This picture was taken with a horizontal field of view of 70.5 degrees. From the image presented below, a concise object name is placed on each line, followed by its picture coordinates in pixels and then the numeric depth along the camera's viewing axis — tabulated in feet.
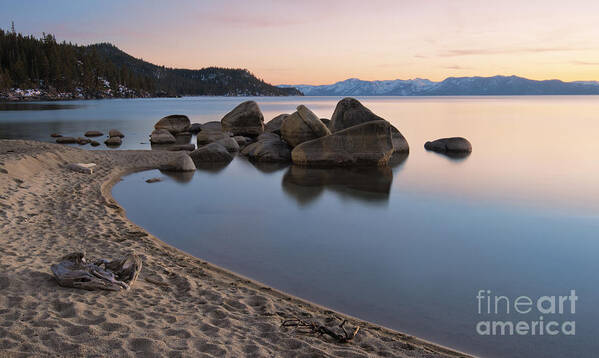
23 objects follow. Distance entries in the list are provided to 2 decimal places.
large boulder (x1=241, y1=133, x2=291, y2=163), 67.97
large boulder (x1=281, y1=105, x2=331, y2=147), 65.67
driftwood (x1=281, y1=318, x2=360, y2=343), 15.96
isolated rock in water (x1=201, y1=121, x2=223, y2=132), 105.81
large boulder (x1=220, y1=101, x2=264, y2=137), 98.22
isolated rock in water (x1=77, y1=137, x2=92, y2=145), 87.06
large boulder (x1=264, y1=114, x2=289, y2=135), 90.67
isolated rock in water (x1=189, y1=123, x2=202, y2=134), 118.22
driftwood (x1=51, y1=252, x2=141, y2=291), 18.26
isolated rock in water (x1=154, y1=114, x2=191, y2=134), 108.99
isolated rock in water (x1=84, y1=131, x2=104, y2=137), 100.22
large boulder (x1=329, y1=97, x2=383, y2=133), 73.10
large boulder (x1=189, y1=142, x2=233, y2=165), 67.26
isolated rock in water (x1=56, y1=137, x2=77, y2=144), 87.20
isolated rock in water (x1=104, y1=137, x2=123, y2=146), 86.79
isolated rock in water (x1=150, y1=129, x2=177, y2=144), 90.27
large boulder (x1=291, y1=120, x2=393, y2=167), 60.18
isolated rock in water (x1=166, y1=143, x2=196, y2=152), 77.51
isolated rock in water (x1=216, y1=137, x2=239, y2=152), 78.43
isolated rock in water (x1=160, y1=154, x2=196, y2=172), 57.00
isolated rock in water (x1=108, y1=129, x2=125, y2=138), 97.22
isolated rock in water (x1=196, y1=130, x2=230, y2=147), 89.76
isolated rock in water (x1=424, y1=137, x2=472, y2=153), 79.05
